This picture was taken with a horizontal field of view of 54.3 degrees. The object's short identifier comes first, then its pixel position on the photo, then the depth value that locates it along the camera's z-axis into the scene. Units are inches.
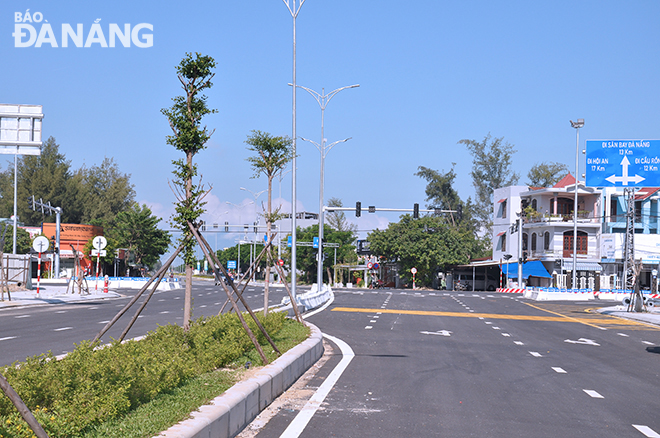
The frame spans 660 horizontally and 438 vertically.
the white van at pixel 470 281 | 3100.4
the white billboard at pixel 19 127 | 927.0
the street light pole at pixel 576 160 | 2096.5
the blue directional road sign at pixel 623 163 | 1214.9
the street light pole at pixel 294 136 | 853.2
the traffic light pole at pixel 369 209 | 1678.2
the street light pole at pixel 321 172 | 1421.1
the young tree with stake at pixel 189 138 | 418.3
